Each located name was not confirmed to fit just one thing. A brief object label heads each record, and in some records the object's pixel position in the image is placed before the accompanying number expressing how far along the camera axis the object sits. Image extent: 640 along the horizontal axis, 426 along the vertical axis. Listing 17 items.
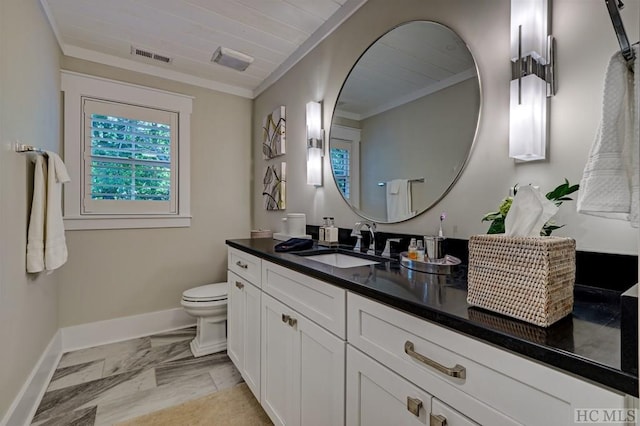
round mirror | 1.33
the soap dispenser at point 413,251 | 1.28
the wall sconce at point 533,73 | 1.02
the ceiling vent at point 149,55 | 2.46
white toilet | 2.31
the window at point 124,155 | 2.43
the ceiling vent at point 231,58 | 2.42
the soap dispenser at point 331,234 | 1.91
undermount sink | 1.62
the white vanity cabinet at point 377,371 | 0.56
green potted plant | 0.87
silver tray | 1.13
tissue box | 0.63
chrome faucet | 1.70
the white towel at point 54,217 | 1.72
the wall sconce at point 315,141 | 2.16
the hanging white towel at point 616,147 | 0.55
